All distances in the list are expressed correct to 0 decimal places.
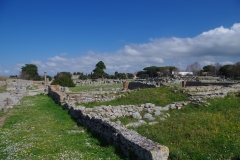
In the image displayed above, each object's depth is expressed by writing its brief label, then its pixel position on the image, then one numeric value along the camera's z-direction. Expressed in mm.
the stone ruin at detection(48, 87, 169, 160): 5012
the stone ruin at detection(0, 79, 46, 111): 16862
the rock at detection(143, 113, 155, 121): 10672
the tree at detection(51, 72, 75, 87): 40381
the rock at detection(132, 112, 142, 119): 11072
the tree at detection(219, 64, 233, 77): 64387
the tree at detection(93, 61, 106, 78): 76938
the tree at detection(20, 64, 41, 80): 78975
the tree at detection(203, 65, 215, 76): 76388
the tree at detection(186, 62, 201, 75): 82188
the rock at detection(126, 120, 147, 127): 9252
